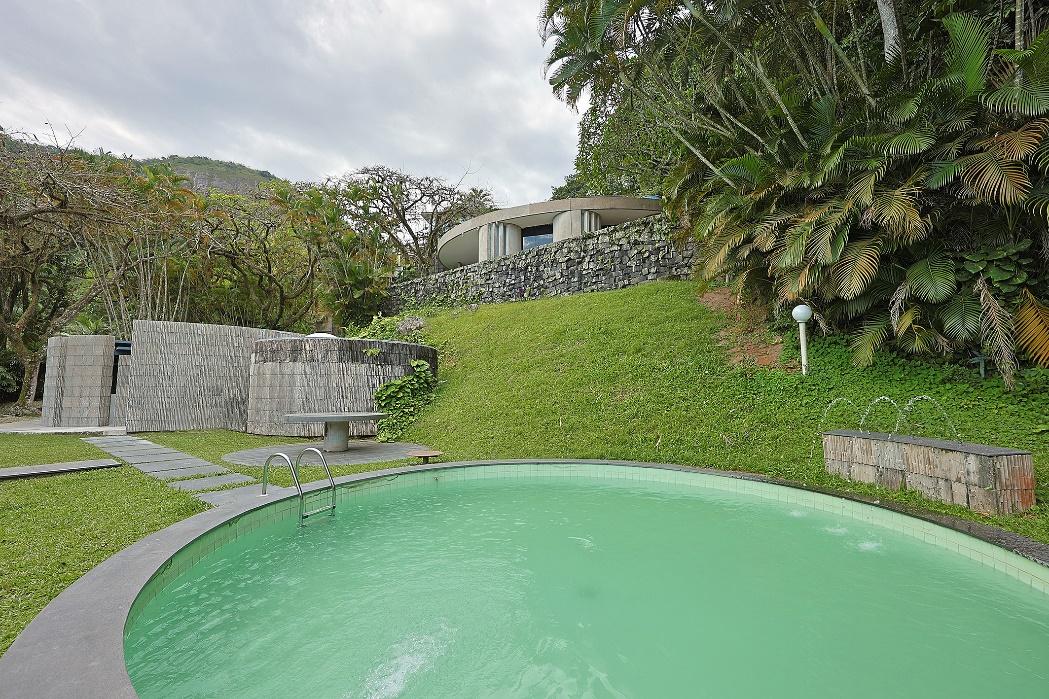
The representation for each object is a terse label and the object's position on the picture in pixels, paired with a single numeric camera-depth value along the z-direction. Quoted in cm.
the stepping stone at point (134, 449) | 729
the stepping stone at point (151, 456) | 659
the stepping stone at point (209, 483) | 510
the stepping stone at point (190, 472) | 562
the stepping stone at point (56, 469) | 539
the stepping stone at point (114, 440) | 811
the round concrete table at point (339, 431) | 781
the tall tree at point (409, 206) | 2425
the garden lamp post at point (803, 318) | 775
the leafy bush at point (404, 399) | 948
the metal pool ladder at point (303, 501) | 444
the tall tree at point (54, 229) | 940
